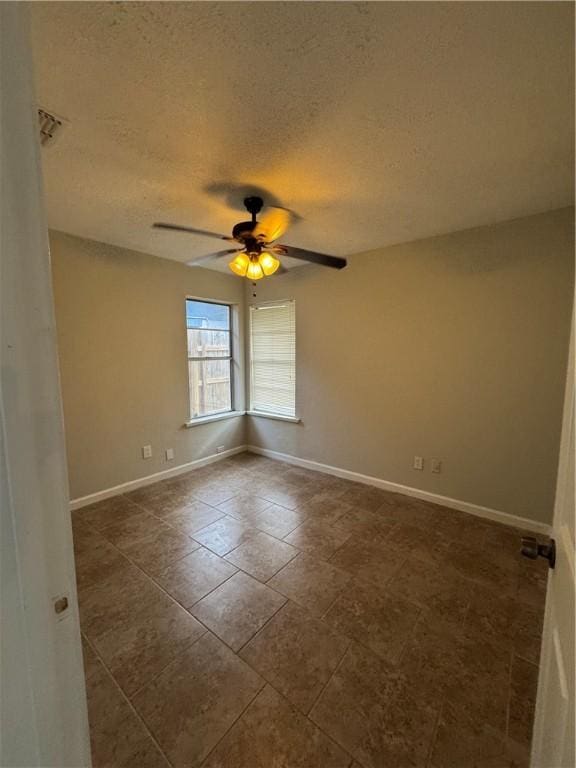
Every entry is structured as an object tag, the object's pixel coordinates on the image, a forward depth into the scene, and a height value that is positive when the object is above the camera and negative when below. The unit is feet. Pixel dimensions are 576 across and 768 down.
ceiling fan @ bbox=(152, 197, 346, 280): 5.99 +2.29
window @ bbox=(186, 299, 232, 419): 11.69 -0.07
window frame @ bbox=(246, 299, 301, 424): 11.85 -1.28
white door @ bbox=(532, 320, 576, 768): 1.76 -2.02
